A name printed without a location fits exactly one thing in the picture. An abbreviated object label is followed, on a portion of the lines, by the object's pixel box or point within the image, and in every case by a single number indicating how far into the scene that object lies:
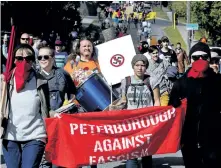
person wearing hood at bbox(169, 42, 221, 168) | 5.59
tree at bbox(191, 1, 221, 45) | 37.12
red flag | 5.42
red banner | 6.06
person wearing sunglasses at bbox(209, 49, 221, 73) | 7.00
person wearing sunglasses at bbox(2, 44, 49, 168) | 5.29
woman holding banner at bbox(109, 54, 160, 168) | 6.77
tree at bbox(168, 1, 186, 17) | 52.49
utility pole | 33.08
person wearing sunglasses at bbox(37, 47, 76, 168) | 6.37
